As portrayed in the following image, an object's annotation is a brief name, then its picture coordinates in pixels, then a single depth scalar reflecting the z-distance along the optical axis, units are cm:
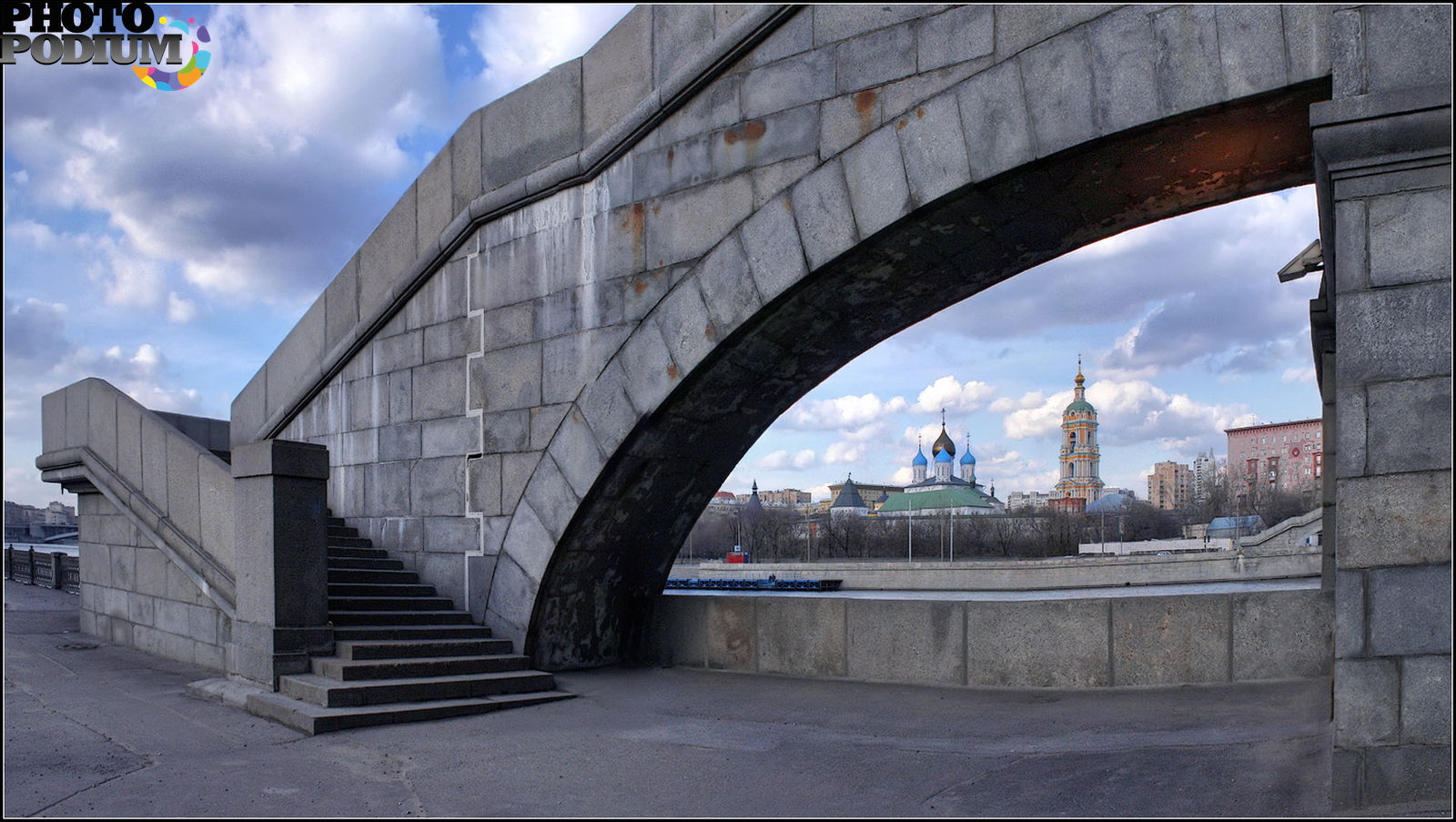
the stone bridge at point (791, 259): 435
